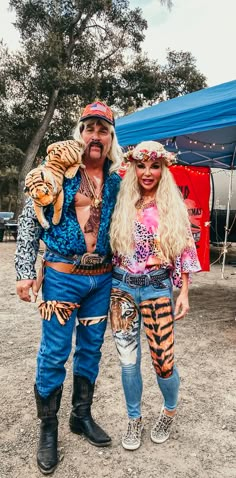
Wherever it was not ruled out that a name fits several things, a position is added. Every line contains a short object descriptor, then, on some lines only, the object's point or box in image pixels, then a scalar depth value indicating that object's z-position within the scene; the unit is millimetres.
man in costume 2033
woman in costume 2037
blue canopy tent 3764
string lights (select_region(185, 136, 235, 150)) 5953
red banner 5820
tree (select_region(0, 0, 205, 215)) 15016
